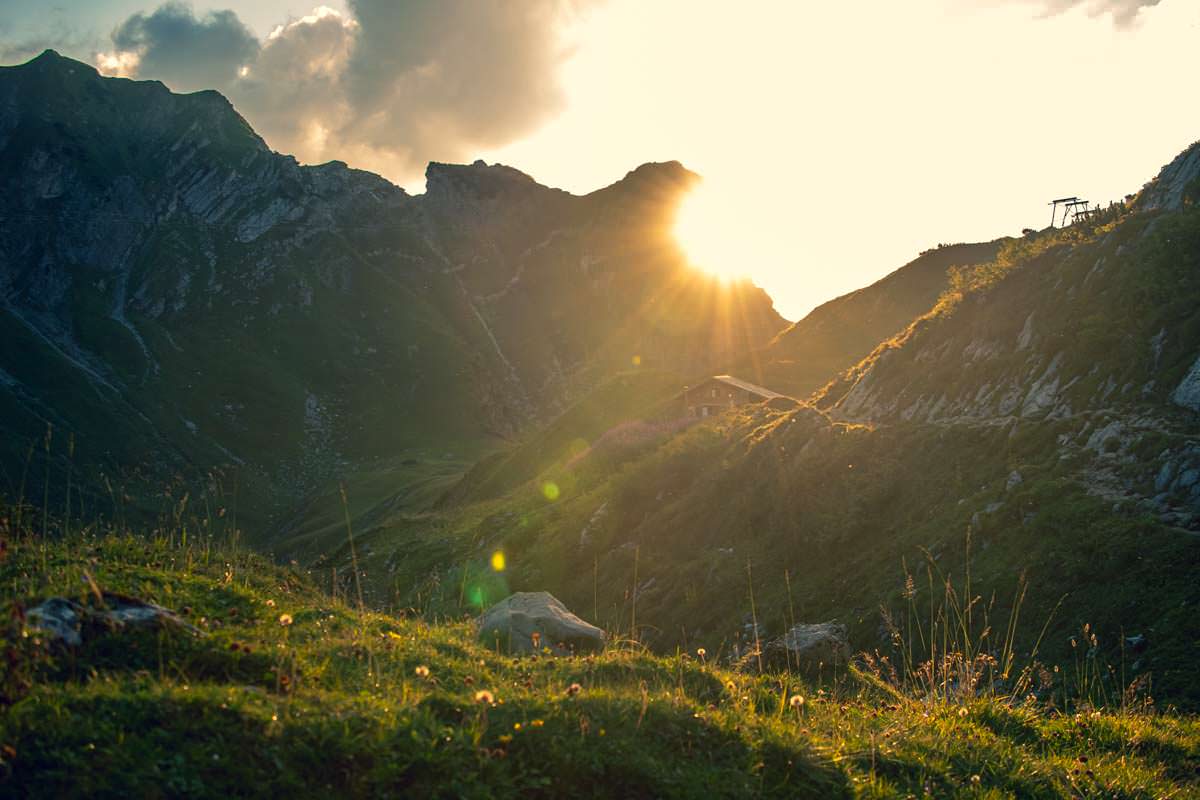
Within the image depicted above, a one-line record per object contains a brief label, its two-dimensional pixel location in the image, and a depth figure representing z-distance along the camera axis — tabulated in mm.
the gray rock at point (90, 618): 6523
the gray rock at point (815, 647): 17281
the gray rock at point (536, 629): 12859
